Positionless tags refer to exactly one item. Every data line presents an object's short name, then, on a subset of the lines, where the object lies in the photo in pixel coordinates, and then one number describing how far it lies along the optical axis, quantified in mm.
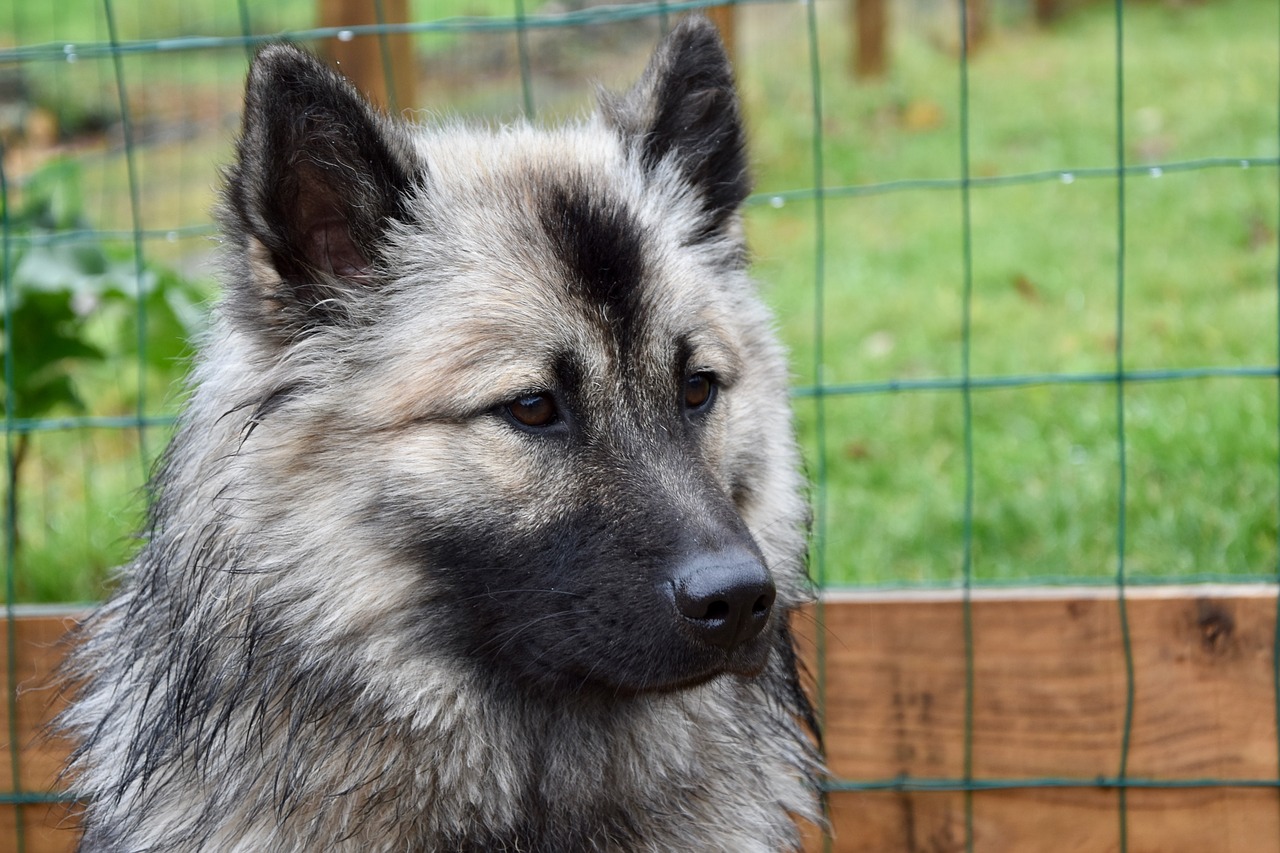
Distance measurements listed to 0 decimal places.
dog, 2307
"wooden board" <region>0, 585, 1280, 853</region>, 3297
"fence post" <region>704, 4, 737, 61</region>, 4891
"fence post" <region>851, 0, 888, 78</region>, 9906
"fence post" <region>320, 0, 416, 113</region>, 4422
